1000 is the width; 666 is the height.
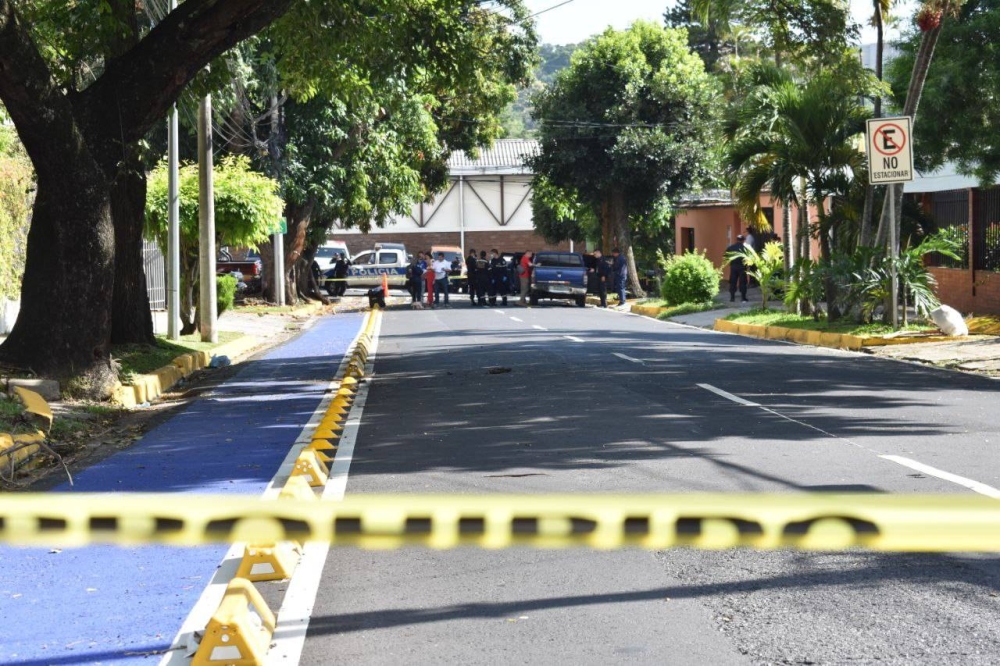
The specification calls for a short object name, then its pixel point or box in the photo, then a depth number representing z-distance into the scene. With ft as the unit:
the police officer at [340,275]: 170.91
